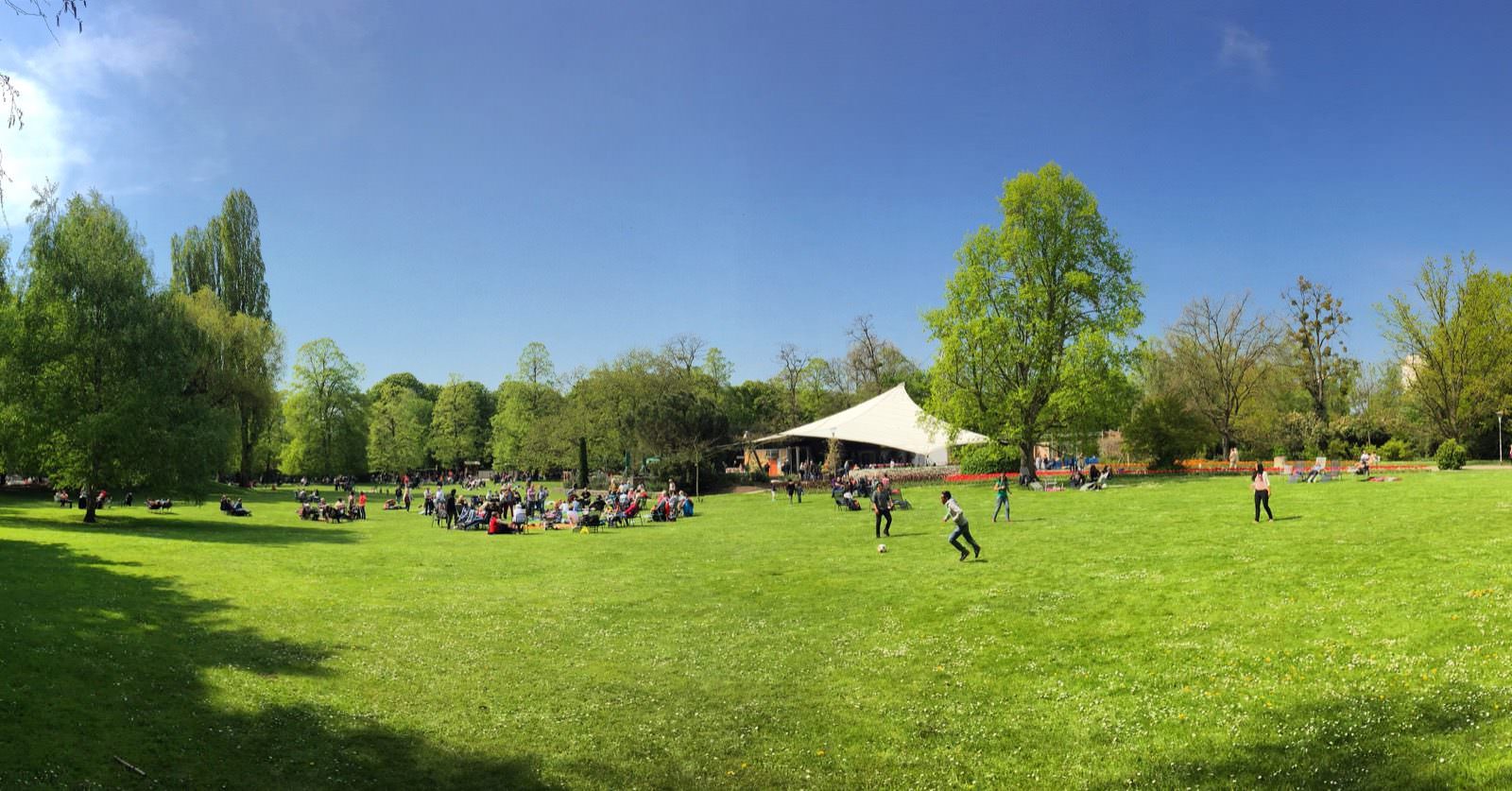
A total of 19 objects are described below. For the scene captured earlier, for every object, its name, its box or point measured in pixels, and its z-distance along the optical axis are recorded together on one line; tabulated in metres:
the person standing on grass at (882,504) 21.11
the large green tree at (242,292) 48.31
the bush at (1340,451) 49.00
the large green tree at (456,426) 85.94
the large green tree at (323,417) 63.69
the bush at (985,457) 40.16
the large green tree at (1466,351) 42.84
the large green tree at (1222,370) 54.47
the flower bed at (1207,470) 36.16
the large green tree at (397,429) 77.19
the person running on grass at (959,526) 16.41
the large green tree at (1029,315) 39.59
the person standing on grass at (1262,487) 17.95
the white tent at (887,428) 53.06
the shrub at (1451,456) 34.03
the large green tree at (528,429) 58.03
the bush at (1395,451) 44.81
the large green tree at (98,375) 24.67
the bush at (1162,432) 44.72
